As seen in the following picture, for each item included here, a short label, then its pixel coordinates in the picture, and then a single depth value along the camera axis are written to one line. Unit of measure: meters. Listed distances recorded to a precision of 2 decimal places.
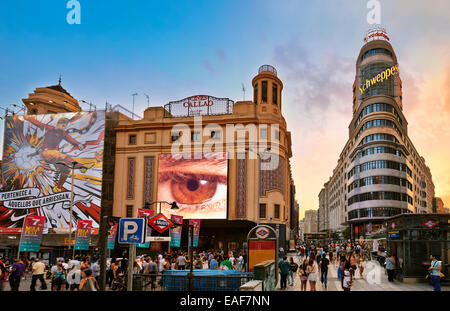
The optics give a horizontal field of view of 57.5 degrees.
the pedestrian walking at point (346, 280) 17.84
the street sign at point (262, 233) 23.59
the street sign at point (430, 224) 23.55
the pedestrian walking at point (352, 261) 23.83
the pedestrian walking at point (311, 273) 19.00
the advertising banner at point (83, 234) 28.15
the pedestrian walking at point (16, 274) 18.27
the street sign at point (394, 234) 25.05
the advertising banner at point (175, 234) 33.28
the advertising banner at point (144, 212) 26.35
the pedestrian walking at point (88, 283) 11.66
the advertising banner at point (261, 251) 23.36
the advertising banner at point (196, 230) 35.82
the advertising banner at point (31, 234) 25.27
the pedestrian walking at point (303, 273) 20.02
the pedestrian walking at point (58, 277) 19.30
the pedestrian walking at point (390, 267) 24.81
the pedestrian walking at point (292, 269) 24.12
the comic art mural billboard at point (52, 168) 53.03
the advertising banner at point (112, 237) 30.48
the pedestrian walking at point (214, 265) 24.11
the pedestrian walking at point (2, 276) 19.80
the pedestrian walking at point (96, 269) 19.61
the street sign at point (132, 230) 11.55
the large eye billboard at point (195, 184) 51.31
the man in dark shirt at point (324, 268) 23.33
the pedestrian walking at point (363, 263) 28.55
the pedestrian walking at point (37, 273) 19.19
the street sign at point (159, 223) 21.88
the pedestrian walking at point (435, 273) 18.48
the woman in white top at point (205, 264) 25.66
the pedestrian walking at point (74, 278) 18.03
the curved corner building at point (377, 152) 79.62
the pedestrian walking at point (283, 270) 22.14
